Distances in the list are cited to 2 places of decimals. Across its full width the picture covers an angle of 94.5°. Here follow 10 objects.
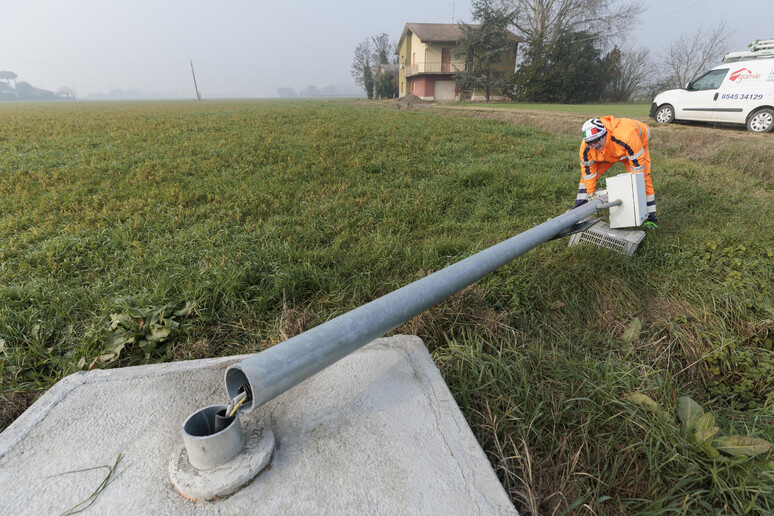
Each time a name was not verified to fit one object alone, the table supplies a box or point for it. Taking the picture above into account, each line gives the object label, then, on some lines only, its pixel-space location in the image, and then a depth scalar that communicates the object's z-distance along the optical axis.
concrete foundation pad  1.19
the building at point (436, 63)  38.97
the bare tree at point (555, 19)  31.23
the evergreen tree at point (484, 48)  32.78
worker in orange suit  4.23
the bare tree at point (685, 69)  32.00
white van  10.30
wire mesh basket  3.72
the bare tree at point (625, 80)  32.66
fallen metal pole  1.09
